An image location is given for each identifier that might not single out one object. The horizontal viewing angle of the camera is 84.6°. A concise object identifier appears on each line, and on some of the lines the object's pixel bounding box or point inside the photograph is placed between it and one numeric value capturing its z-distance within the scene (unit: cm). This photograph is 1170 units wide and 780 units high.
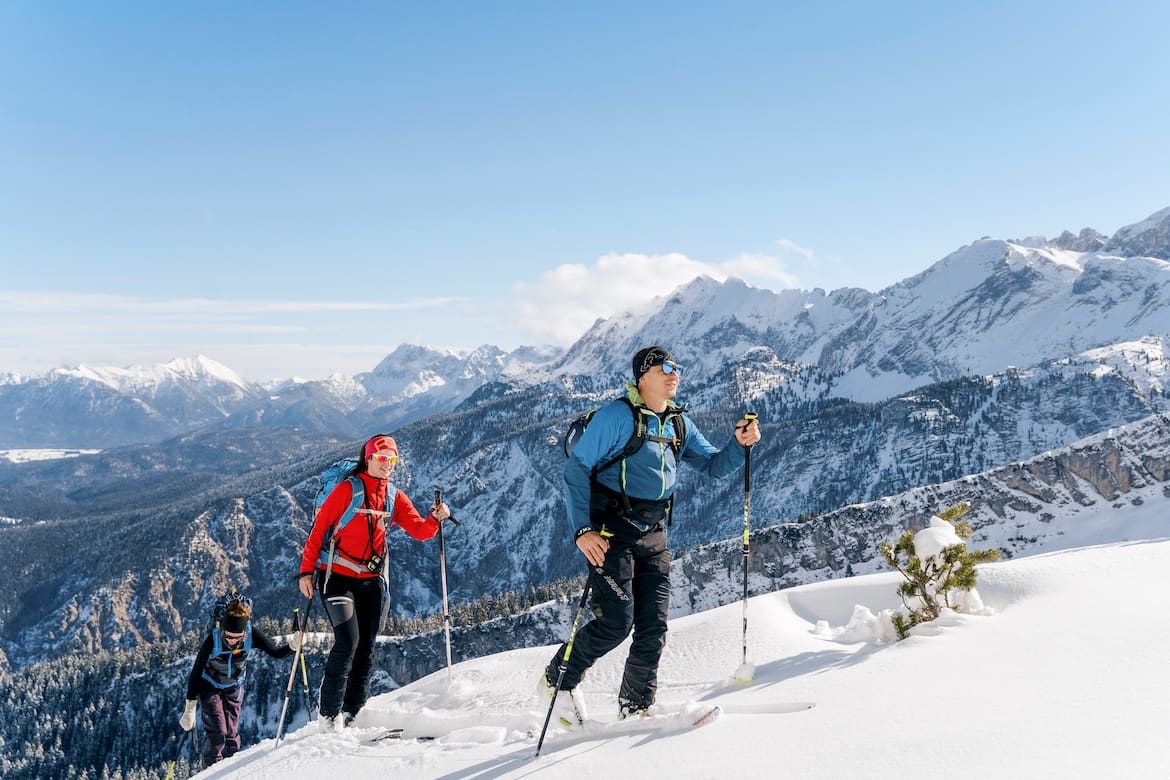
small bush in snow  1022
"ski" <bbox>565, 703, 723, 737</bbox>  664
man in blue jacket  730
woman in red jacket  924
